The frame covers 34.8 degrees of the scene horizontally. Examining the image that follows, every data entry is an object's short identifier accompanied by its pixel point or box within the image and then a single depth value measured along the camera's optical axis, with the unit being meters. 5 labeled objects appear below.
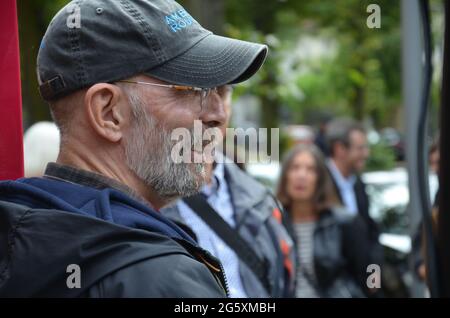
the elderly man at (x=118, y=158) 1.30
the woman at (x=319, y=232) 4.41
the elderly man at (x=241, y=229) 2.91
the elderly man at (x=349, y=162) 6.42
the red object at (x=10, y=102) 1.77
